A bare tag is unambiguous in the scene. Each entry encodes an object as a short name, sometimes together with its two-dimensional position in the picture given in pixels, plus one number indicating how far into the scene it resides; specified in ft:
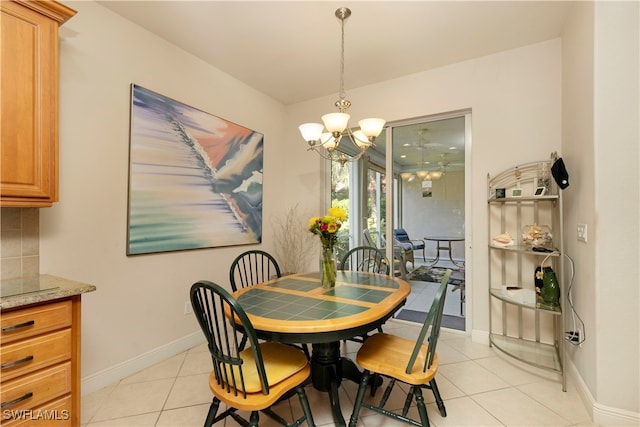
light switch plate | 6.32
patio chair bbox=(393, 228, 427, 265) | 11.72
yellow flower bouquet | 6.72
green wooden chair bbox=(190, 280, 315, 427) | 4.32
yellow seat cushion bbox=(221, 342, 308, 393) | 4.61
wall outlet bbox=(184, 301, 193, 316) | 9.12
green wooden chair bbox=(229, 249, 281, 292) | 11.02
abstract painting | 7.88
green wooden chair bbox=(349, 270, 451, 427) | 4.85
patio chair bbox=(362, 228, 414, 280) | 11.83
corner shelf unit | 8.17
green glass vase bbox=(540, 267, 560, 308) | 7.49
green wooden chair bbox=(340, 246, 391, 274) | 9.29
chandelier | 6.56
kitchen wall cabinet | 4.90
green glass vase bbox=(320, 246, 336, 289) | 7.02
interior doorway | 10.49
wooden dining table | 4.77
